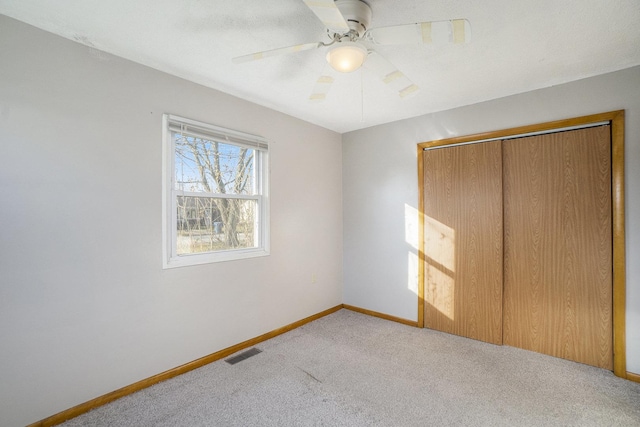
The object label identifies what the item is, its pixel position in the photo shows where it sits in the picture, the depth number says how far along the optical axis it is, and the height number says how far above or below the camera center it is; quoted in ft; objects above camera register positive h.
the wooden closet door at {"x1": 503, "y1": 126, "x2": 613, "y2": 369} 7.68 -0.91
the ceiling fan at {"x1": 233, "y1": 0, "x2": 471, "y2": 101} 4.17 +2.88
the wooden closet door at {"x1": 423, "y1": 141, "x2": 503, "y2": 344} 9.29 -0.93
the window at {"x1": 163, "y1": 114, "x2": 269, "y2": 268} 7.64 +0.57
